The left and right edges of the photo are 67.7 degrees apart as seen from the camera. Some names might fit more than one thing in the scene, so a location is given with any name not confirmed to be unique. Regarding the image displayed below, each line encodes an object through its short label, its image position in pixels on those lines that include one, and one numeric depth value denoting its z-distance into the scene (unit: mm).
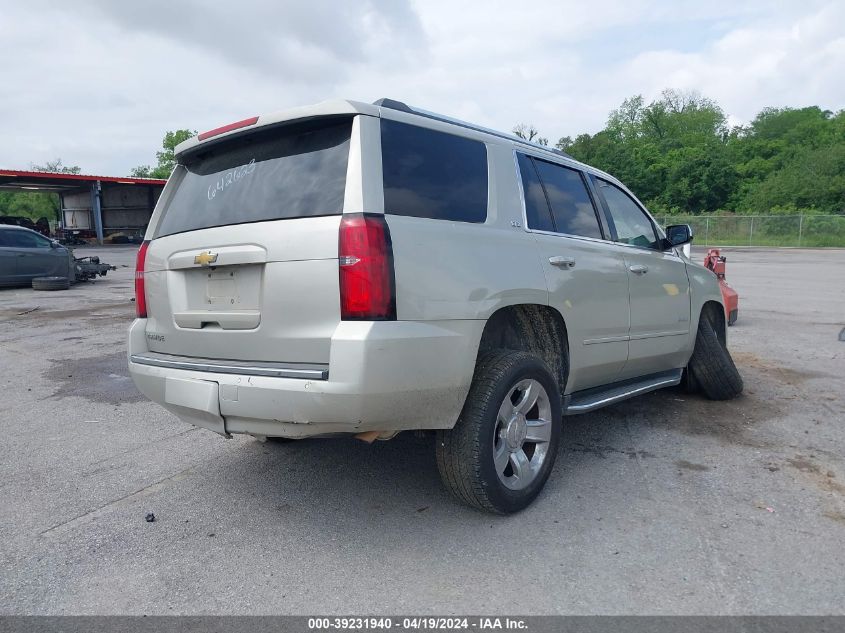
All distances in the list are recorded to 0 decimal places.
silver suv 2648
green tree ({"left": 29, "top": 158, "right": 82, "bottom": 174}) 88138
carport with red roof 42938
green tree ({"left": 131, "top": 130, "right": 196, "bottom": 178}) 72144
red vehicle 8258
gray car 15055
